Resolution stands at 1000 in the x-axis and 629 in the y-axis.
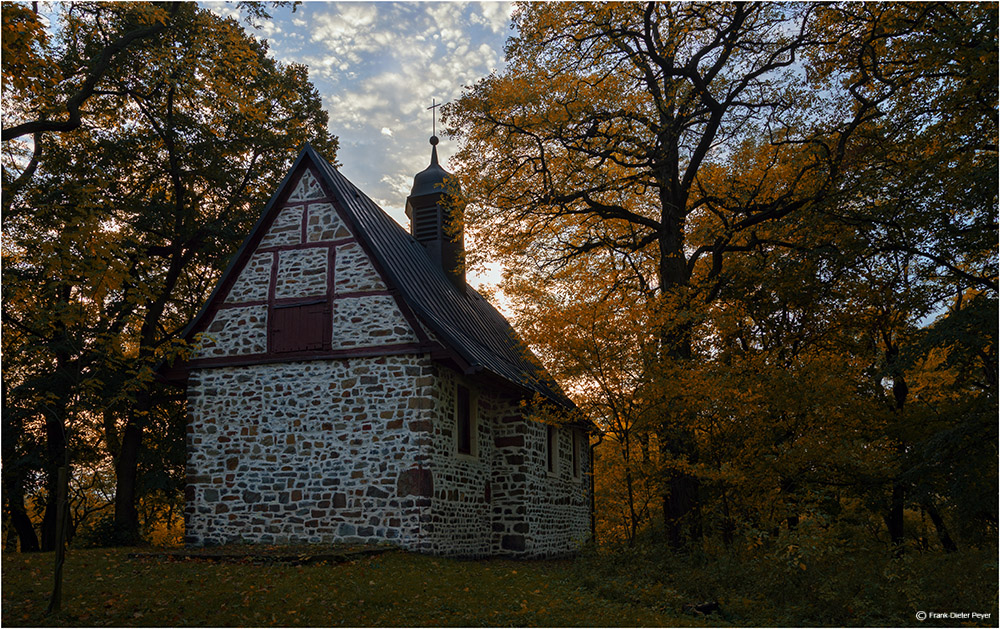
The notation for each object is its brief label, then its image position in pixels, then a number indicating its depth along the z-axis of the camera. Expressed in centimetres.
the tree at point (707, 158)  1290
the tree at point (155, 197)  1619
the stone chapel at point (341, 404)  1314
